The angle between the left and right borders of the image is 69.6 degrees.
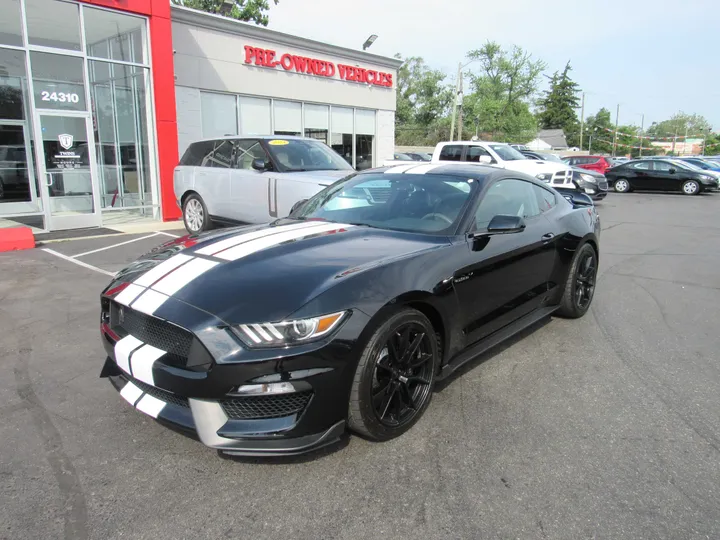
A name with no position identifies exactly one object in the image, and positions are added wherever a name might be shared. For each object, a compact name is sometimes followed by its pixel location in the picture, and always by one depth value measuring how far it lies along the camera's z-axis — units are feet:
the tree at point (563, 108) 299.17
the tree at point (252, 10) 100.73
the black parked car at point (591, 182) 53.83
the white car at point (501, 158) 45.73
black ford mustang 7.90
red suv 79.30
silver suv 26.22
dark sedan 70.74
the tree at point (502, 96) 213.46
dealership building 33.47
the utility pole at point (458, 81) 122.31
